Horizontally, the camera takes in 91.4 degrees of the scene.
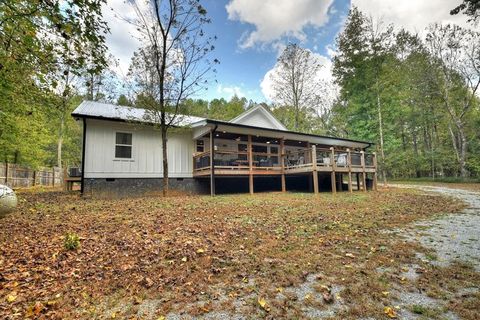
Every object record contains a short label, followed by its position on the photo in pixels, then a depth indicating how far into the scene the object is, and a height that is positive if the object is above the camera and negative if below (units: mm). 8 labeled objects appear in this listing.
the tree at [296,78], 23562 +10108
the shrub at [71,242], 3803 -1005
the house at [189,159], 10984 +1049
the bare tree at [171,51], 10328 +5968
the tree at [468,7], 4331 +3174
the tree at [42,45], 3238 +2362
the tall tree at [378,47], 18547 +10399
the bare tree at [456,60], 19062 +9500
